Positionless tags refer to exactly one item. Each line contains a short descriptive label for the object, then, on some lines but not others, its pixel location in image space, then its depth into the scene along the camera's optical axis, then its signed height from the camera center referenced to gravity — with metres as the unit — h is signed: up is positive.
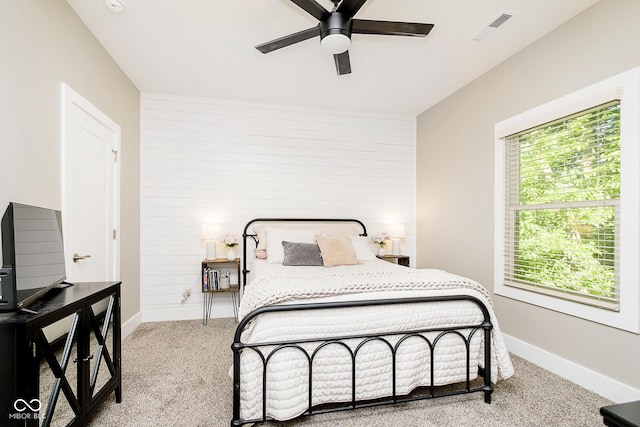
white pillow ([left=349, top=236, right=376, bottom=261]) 3.61 -0.39
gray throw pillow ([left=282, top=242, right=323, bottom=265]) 3.23 -0.41
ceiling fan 1.92 +1.23
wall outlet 3.76 -0.96
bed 1.68 -0.76
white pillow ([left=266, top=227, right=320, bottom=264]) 3.43 -0.27
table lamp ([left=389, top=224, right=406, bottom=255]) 4.26 -0.25
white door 2.19 +0.19
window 2.01 +0.09
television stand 1.15 -0.64
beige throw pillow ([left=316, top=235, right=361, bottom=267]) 3.24 -0.39
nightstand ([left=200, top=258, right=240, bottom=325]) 3.58 -0.78
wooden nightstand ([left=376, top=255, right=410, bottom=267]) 4.13 -0.60
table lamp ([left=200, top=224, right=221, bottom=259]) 3.64 -0.26
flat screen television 1.28 -0.20
